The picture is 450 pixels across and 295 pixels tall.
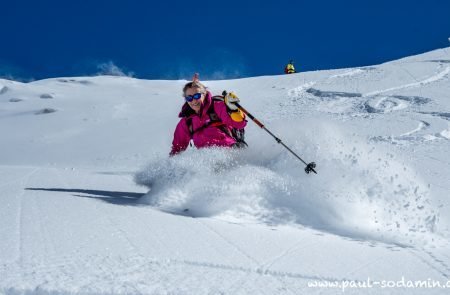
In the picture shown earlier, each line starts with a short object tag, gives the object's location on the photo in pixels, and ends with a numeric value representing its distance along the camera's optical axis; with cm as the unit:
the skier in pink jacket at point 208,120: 505
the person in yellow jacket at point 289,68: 2595
